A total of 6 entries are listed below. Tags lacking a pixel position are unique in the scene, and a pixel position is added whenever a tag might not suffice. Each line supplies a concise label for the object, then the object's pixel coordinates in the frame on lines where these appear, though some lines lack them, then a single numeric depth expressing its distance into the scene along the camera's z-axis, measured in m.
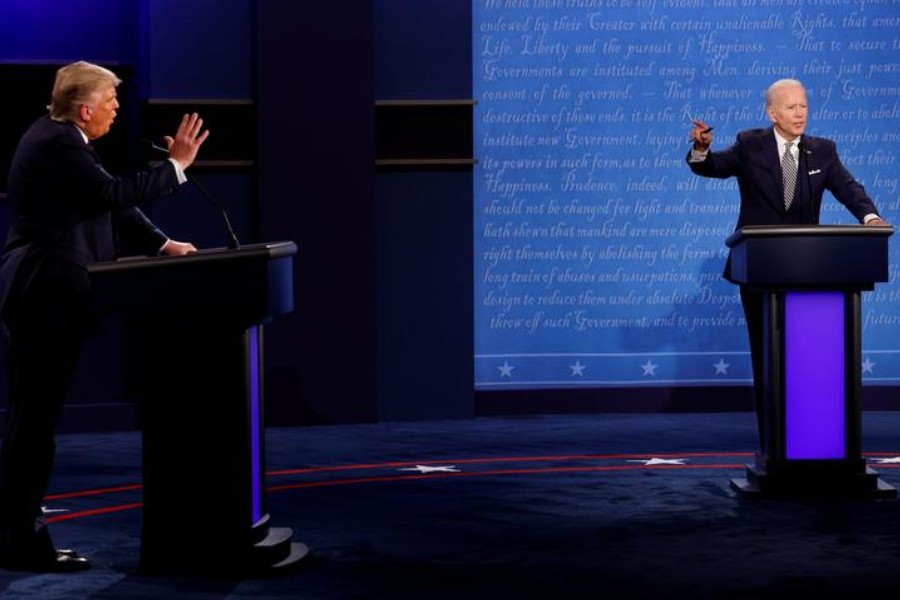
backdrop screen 17.17
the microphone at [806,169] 12.95
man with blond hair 9.16
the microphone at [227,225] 8.80
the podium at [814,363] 11.77
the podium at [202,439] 9.17
